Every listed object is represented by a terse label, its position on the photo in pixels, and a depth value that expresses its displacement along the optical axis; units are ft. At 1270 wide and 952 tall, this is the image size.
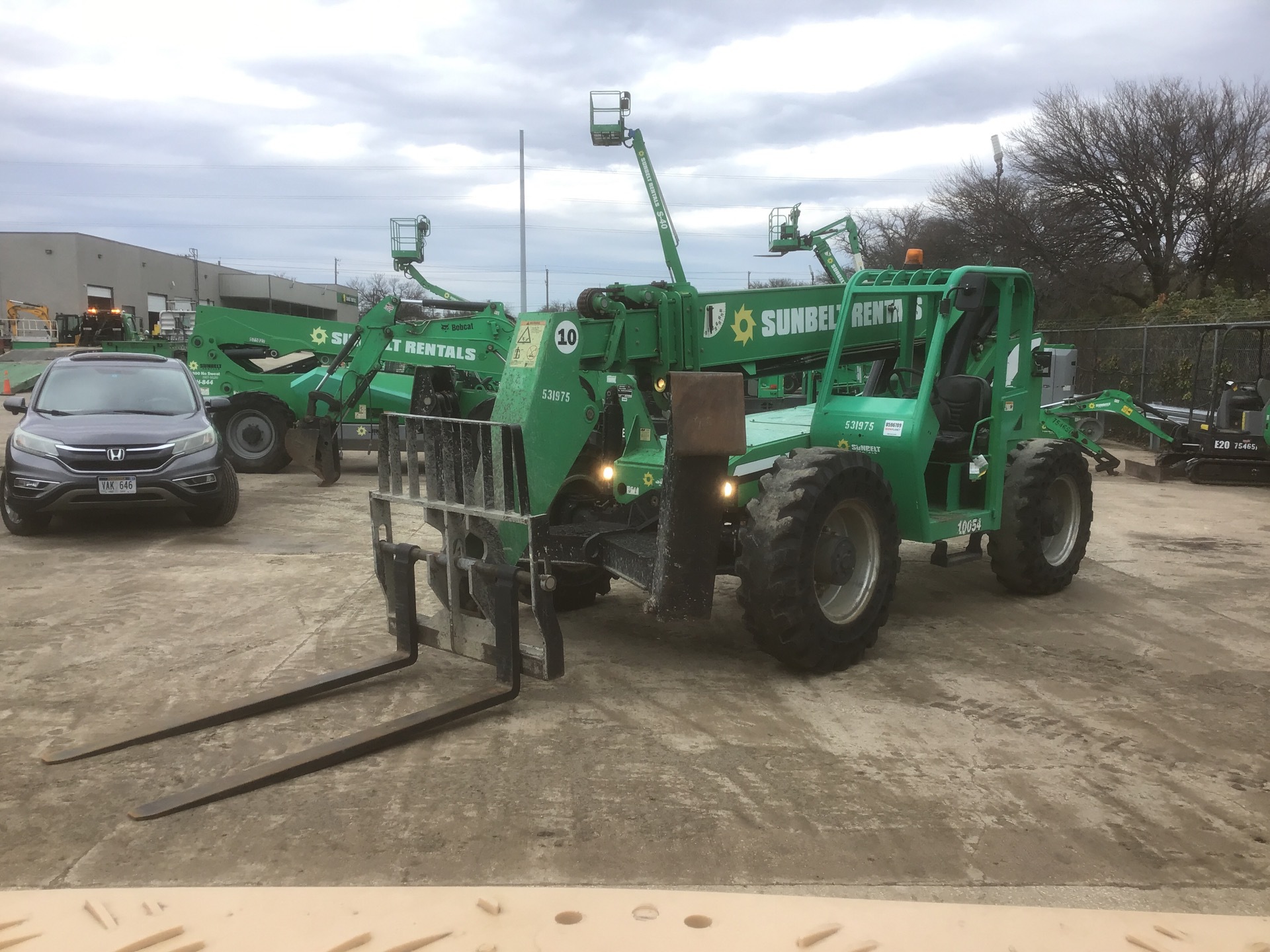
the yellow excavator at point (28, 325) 114.01
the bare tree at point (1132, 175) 89.35
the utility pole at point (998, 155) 110.23
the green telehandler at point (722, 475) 15.94
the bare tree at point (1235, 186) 85.97
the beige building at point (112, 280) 173.88
